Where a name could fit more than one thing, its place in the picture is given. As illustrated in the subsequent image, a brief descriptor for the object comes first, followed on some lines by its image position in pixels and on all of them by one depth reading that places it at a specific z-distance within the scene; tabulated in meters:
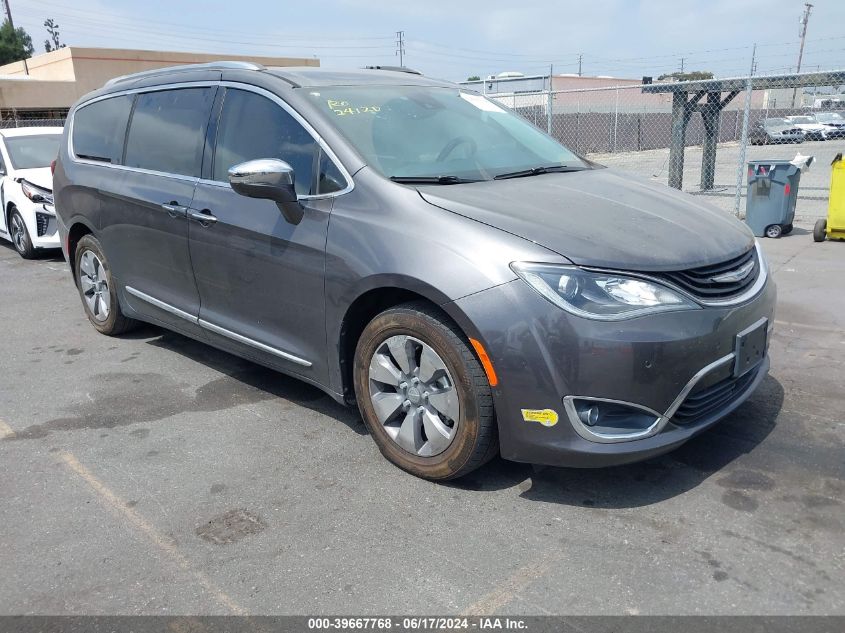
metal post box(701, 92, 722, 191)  13.12
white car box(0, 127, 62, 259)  8.84
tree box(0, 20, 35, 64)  54.81
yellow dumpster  8.43
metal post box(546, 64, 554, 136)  11.70
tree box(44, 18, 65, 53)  81.06
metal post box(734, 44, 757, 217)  9.81
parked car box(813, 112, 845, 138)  26.66
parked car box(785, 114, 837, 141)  24.10
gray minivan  2.83
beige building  32.59
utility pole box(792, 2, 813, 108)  67.34
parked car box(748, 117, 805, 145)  25.27
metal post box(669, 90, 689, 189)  12.25
